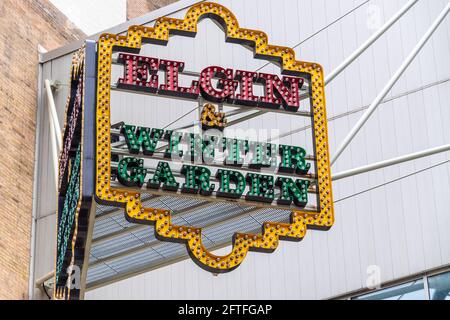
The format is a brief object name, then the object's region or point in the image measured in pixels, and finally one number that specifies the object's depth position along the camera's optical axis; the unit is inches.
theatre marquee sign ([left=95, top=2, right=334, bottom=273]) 1125.1
